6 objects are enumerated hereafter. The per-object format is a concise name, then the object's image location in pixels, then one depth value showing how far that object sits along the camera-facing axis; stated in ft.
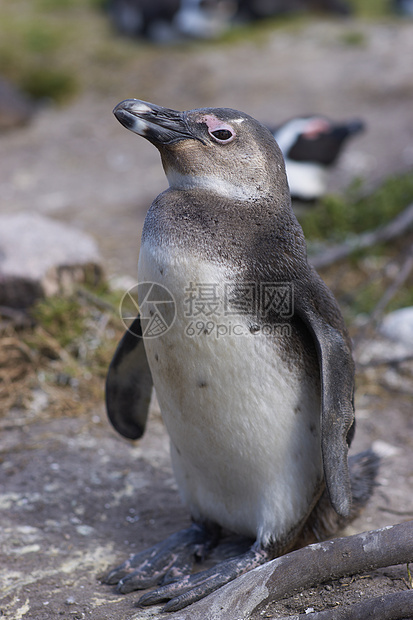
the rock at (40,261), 13.57
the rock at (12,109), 29.84
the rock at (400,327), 14.37
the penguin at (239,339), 6.66
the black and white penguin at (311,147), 20.88
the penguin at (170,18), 36.70
